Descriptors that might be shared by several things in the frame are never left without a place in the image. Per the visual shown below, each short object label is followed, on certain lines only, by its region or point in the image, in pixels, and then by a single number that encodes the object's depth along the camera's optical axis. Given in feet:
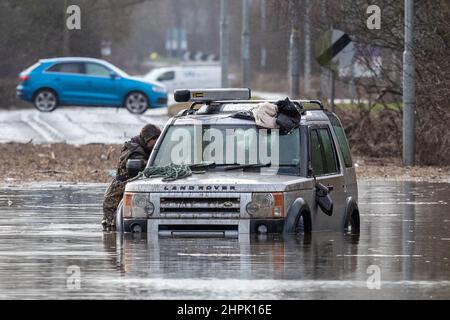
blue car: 147.54
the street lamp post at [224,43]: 155.74
